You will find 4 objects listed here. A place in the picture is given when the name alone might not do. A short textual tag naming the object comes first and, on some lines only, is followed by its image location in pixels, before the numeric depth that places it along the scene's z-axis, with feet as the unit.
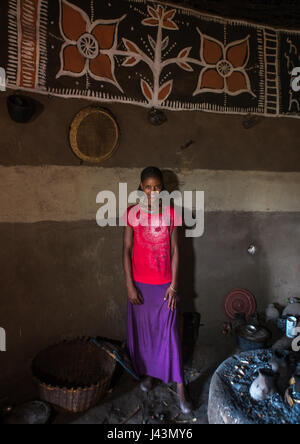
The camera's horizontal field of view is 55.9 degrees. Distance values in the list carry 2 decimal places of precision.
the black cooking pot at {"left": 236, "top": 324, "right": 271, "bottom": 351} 10.46
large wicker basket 7.70
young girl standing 8.59
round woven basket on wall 9.25
